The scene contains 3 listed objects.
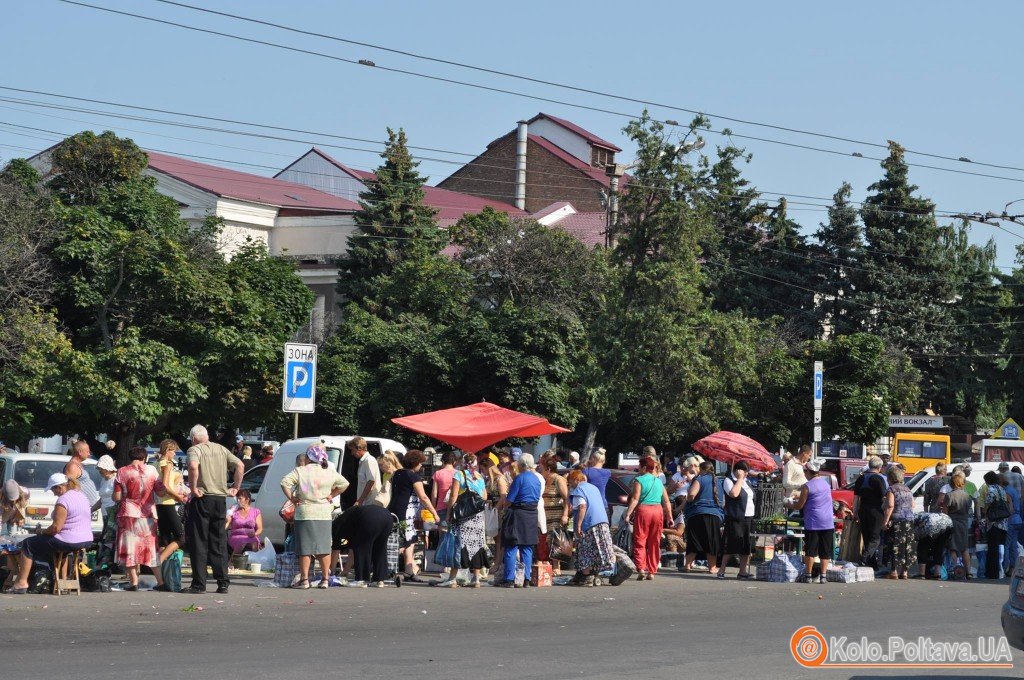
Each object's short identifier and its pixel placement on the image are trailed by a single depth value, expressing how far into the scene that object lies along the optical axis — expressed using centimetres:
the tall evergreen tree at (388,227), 6216
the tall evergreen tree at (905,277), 6153
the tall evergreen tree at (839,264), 6319
